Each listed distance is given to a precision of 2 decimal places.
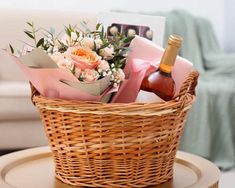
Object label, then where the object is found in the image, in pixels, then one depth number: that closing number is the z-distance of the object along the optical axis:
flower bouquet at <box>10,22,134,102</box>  1.28
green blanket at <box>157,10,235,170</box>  3.30
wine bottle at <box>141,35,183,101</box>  1.37
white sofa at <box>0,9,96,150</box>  2.91
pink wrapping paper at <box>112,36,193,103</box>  1.39
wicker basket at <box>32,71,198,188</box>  1.27
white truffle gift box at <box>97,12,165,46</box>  1.78
